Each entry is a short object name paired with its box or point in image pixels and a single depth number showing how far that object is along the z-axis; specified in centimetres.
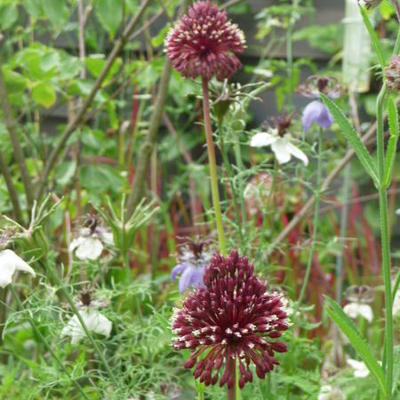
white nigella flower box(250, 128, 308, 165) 107
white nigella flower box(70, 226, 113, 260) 106
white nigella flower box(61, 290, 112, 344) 102
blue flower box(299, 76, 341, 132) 108
